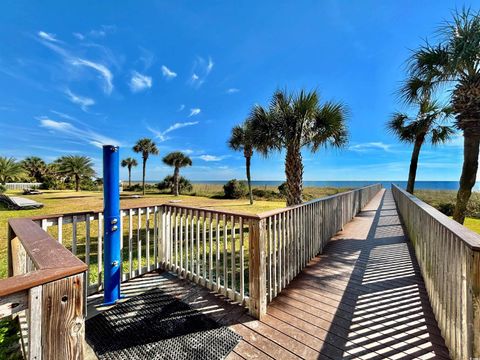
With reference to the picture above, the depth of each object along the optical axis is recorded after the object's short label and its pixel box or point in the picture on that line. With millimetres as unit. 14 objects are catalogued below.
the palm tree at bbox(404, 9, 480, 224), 4268
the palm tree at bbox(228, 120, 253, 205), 16375
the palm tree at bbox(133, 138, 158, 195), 29500
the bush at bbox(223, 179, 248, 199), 24016
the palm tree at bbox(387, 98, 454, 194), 9219
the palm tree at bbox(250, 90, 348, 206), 5801
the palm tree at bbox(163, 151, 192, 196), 26547
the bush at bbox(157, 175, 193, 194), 30312
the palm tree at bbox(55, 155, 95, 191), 31578
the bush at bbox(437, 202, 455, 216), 13351
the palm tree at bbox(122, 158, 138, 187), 37781
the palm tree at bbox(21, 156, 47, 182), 34156
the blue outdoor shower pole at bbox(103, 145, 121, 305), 2578
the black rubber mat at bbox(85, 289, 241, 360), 1846
